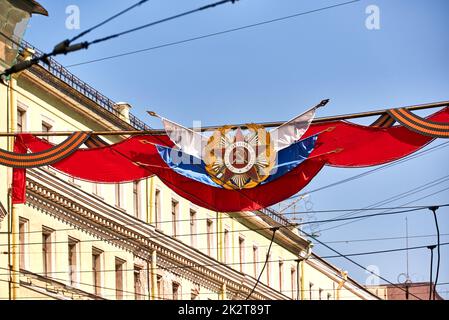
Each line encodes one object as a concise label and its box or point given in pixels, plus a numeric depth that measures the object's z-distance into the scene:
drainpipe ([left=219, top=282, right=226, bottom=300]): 62.29
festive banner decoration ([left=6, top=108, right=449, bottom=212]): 30.59
